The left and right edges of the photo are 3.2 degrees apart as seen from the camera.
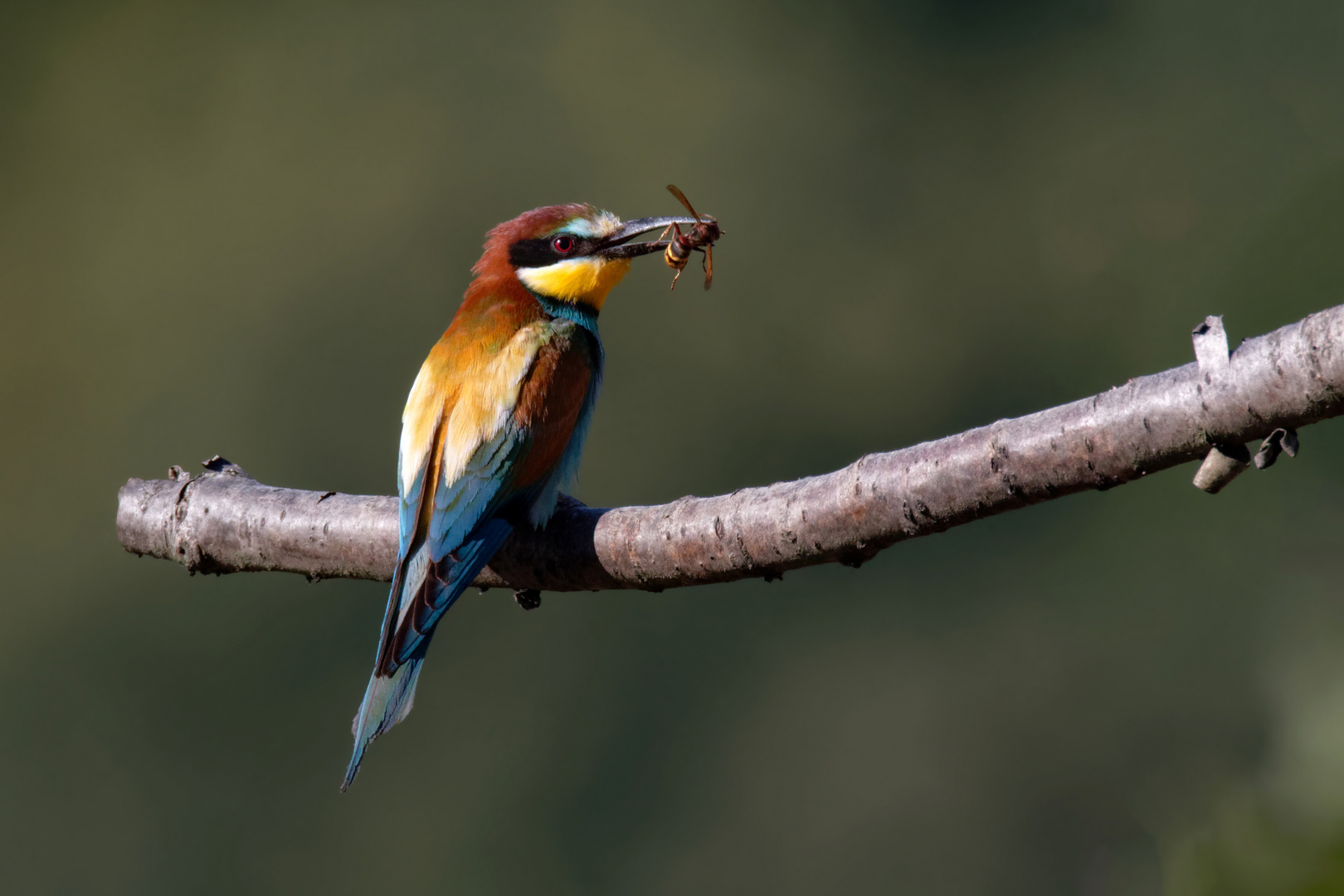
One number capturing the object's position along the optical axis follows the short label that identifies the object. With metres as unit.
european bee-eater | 7.36
